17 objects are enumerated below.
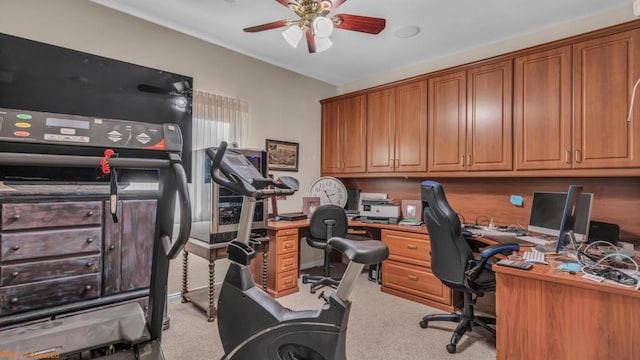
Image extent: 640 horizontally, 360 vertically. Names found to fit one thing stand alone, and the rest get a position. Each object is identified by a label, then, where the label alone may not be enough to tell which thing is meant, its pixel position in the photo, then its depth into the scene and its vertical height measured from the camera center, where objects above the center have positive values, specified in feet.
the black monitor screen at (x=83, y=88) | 7.32 +2.58
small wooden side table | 8.80 -2.81
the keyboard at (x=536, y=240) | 8.21 -1.63
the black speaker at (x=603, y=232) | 8.23 -1.36
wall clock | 14.06 -0.47
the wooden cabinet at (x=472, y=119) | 9.94 +2.25
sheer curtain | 10.37 +1.91
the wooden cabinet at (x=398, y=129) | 11.96 +2.23
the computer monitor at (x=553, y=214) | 7.88 -0.89
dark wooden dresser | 5.95 -1.48
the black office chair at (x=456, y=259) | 7.40 -1.97
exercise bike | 4.31 -2.09
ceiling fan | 7.13 +4.10
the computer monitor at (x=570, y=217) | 6.57 -0.78
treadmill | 4.50 -1.11
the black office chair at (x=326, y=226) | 10.78 -1.63
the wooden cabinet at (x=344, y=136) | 13.80 +2.19
